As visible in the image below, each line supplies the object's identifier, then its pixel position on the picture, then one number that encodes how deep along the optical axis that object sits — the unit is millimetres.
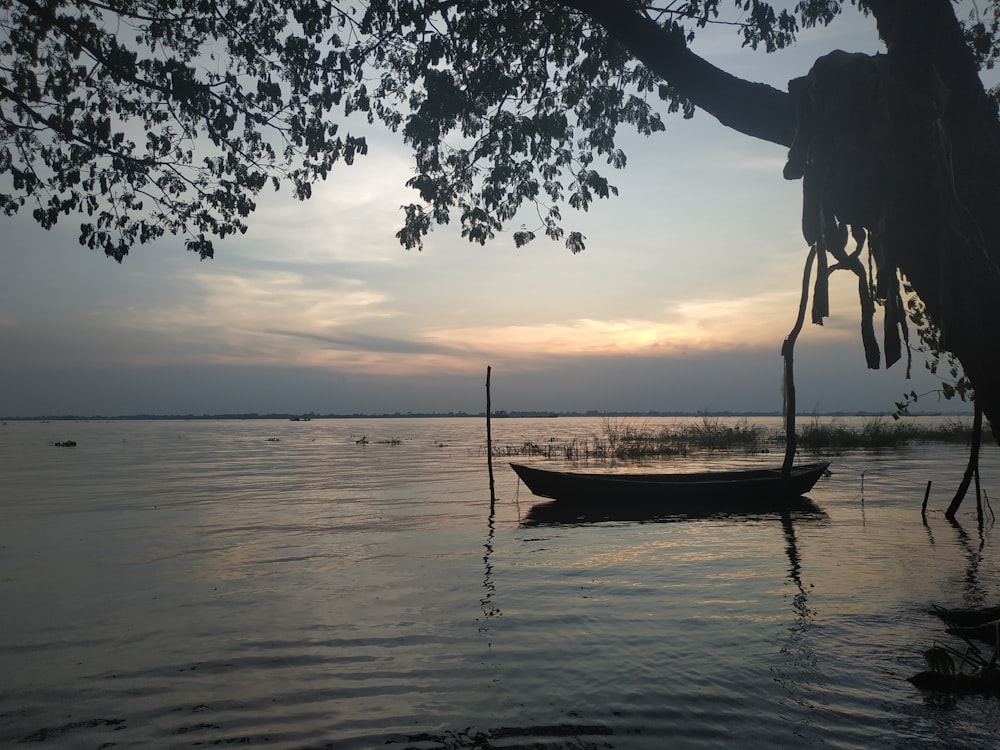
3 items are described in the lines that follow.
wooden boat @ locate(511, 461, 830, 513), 19375
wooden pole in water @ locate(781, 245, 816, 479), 5676
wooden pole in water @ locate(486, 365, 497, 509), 23853
